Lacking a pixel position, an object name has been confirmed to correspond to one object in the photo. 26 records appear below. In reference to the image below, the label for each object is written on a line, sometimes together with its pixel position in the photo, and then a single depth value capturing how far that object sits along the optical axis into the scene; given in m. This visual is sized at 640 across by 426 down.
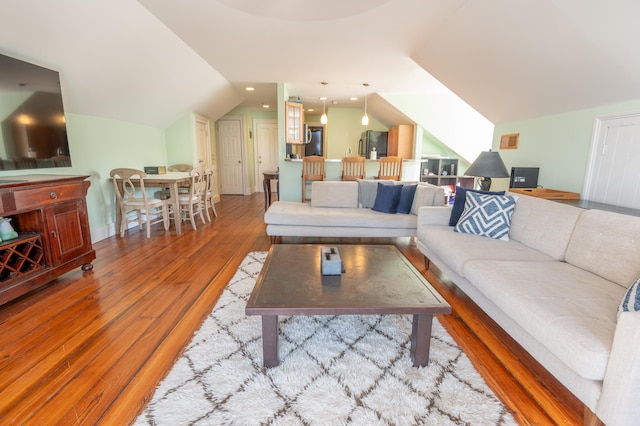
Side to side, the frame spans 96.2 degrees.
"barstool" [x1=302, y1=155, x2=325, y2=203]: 4.98
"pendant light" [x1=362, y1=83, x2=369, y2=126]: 5.03
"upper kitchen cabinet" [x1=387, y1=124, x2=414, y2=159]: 6.06
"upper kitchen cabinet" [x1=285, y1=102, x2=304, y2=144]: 5.12
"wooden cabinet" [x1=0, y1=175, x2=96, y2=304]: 1.99
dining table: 3.92
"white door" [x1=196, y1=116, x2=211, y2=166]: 5.83
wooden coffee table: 1.38
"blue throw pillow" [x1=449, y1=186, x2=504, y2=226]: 2.71
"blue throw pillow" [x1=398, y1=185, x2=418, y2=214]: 3.53
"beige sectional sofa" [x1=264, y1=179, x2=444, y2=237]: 3.36
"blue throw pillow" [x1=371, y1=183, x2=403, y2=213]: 3.53
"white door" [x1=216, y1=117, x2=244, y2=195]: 7.46
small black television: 3.21
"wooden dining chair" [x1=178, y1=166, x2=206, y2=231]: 4.21
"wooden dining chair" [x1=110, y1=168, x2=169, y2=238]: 3.69
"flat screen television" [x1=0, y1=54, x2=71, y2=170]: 2.22
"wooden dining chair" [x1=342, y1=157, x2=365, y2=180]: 5.11
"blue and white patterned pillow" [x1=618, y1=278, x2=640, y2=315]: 1.07
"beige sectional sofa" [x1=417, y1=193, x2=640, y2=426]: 1.00
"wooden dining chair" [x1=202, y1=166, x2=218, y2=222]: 4.67
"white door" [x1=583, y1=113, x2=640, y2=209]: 2.36
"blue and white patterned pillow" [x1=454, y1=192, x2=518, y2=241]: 2.38
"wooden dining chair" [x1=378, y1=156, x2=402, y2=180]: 5.00
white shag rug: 1.21
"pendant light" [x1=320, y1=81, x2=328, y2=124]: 5.02
